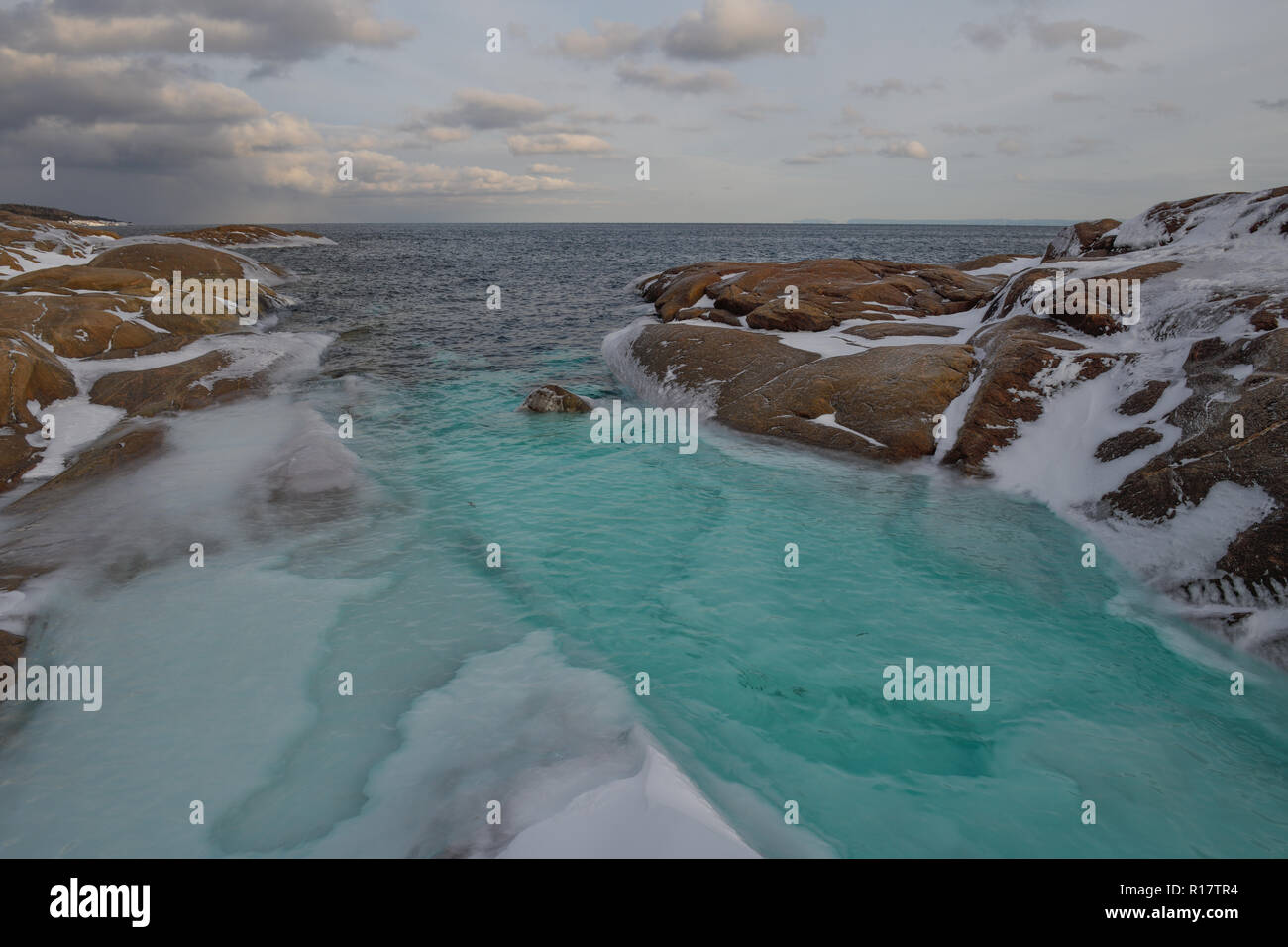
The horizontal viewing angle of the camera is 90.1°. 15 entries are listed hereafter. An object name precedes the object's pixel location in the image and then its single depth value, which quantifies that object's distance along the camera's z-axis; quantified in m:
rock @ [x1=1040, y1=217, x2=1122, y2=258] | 17.48
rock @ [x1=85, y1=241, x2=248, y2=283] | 30.33
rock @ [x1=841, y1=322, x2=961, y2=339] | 16.97
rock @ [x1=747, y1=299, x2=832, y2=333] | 18.62
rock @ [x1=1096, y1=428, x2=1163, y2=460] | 10.27
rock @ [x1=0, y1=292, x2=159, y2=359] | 17.98
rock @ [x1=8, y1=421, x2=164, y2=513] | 11.60
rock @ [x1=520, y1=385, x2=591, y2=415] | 17.28
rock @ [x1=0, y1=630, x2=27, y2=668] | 7.38
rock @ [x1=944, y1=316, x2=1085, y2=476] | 12.38
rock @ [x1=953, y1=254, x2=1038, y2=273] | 27.80
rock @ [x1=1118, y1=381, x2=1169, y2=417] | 10.83
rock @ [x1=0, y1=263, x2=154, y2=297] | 23.20
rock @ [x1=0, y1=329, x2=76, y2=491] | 12.62
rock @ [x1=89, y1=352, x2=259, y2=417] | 16.19
